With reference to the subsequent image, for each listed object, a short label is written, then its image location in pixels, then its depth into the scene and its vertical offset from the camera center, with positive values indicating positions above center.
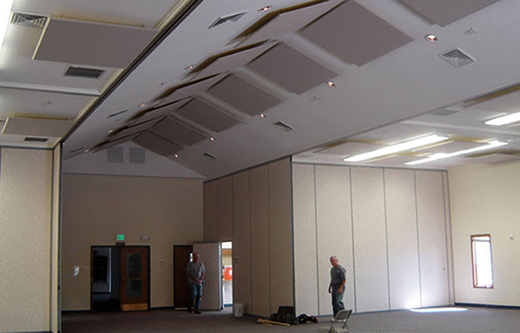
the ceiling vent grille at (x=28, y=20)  6.05 +2.24
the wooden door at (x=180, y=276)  18.08 -0.95
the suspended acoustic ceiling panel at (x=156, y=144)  16.75 +2.78
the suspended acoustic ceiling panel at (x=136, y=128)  14.50 +2.81
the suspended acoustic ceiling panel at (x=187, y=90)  10.55 +2.78
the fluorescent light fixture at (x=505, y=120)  11.00 +2.12
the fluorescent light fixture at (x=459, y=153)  13.38 +1.98
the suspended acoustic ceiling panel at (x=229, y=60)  9.07 +2.80
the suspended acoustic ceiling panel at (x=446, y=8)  7.04 +2.66
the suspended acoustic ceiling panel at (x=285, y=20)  7.66 +2.85
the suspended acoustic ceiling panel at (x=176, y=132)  14.91 +2.78
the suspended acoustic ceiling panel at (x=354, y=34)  8.02 +2.80
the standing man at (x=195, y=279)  16.84 -0.97
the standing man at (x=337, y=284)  13.08 -0.93
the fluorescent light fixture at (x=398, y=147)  12.99 +2.04
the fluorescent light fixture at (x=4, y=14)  5.72 +2.24
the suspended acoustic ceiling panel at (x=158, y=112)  12.55 +2.82
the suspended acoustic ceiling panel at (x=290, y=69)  9.58 +2.77
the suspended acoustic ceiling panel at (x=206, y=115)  12.97 +2.76
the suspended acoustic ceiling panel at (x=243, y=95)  11.24 +2.76
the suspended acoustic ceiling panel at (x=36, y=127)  10.30 +2.05
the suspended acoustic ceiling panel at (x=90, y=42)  6.26 +2.18
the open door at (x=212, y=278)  17.58 -1.00
